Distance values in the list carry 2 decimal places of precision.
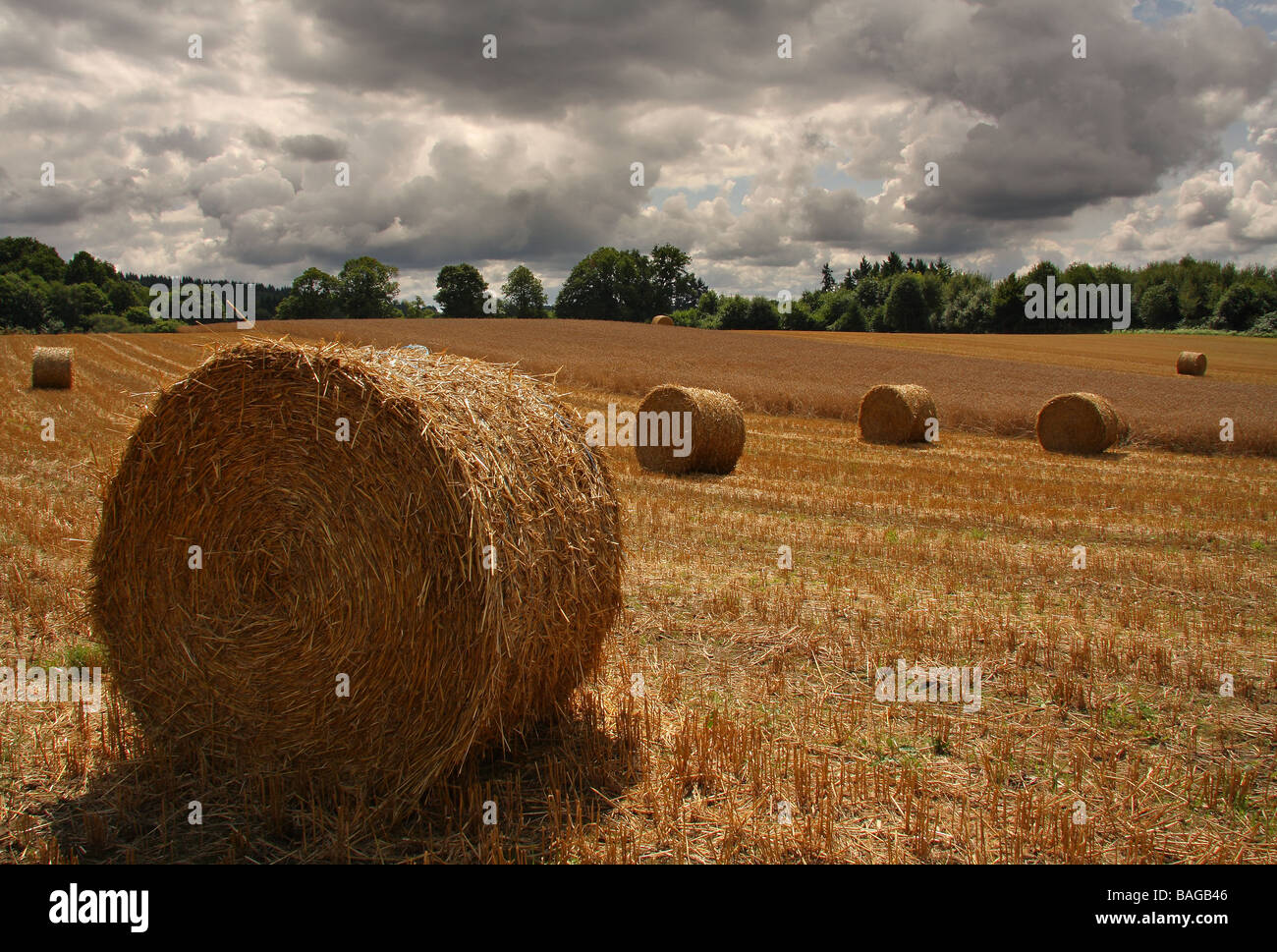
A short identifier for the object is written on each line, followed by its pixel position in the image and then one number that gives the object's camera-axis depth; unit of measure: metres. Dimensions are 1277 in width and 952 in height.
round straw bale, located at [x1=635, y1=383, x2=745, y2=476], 14.01
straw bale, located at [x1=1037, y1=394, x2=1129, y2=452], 18.56
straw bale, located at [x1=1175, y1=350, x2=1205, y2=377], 35.31
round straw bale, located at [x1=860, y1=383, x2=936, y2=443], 18.64
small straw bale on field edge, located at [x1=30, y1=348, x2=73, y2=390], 22.12
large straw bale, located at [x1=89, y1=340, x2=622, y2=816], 4.00
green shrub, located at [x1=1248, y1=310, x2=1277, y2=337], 56.25
